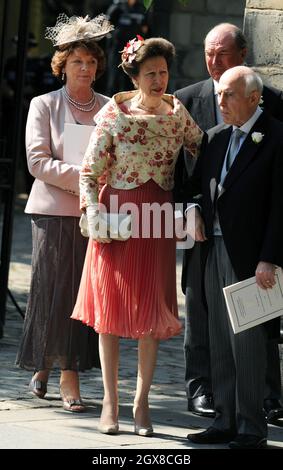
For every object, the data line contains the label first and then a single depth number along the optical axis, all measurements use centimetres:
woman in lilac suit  1316
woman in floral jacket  1184
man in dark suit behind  1298
